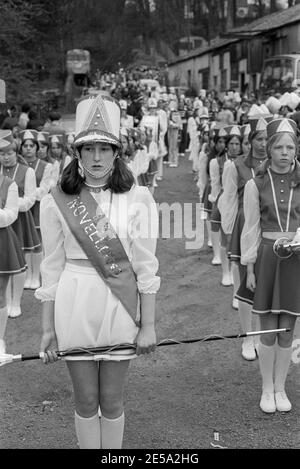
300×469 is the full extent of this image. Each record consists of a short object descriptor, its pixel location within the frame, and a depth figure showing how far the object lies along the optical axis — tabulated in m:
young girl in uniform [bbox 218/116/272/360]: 4.97
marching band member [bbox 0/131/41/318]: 5.86
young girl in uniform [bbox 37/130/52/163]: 7.13
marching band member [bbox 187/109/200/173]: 14.95
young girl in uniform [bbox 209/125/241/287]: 6.90
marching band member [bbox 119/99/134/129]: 12.56
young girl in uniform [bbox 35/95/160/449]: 2.85
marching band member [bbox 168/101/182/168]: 16.64
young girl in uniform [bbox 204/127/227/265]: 7.08
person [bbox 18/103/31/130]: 10.65
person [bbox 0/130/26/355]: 4.84
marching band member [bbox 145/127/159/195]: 12.07
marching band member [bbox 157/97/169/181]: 14.13
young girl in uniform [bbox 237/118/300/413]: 3.94
